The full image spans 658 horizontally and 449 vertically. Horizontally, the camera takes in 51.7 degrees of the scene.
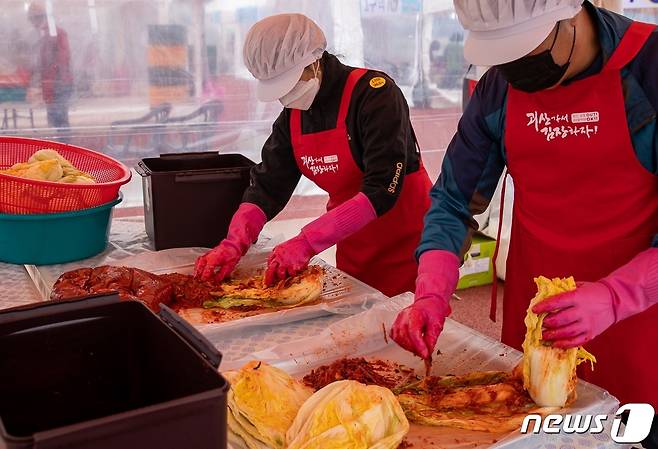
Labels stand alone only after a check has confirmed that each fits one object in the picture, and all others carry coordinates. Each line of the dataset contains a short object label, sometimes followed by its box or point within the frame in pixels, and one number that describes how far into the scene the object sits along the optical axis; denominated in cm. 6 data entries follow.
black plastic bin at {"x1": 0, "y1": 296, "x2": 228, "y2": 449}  103
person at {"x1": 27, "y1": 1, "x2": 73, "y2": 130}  438
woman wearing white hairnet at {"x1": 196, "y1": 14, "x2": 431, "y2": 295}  266
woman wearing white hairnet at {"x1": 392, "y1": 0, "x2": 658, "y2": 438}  183
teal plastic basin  273
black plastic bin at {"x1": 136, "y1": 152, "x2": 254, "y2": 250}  290
